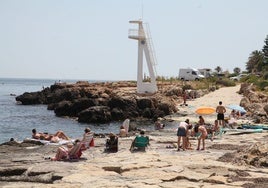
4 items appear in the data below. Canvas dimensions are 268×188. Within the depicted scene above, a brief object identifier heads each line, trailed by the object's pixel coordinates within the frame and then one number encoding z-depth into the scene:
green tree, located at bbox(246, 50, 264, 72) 90.04
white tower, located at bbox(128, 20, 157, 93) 48.22
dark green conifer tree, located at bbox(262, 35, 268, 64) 96.39
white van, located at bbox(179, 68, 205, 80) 75.00
